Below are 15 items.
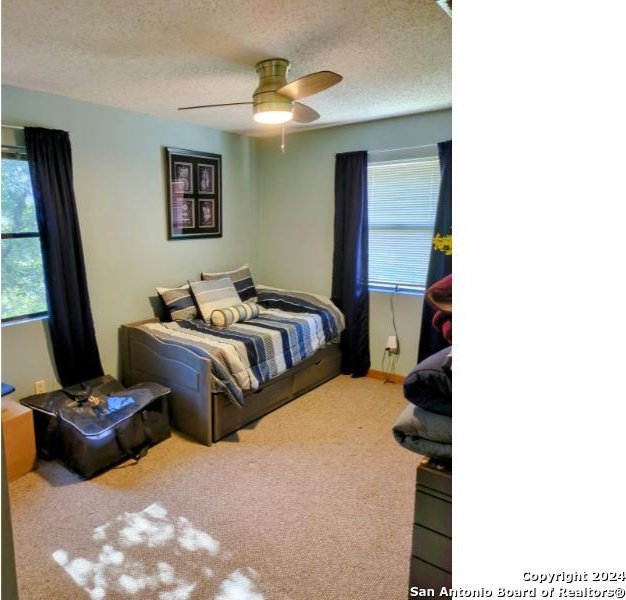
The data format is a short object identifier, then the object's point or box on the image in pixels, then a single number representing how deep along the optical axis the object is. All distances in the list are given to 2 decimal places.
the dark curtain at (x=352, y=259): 3.91
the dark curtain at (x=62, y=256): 2.84
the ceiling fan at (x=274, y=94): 2.23
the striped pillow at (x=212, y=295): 3.67
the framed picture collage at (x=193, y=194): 3.73
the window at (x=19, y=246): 2.79
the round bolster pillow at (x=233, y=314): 3.50
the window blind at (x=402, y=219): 3.72
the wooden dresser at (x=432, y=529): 1.20
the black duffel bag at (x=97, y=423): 2.52
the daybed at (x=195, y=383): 2.86
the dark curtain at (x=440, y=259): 3.42
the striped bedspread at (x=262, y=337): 2.91
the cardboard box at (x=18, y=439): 2.46
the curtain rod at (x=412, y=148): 3.59
